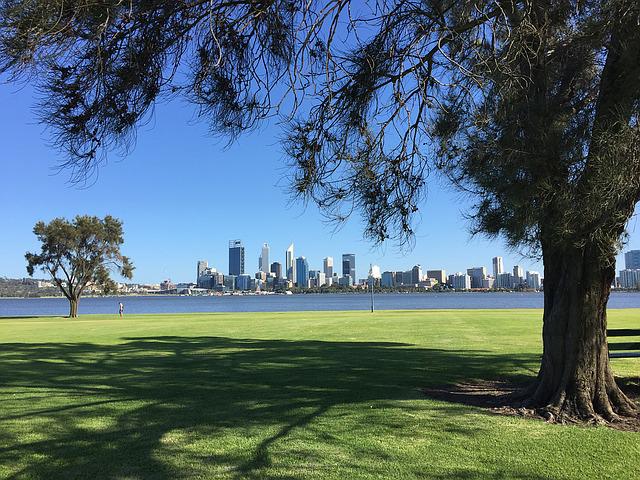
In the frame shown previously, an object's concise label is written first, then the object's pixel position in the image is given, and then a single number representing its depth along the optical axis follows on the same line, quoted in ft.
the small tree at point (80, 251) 156.97
